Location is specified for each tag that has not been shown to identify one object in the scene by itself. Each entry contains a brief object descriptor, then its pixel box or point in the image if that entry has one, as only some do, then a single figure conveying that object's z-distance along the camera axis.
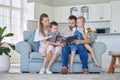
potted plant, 5.05
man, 4.68
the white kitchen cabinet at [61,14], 9.24
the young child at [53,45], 4.81
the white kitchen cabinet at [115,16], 8.21
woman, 4.80
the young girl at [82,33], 4.75
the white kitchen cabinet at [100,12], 8.59
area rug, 3.90
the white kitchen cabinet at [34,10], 8.37
